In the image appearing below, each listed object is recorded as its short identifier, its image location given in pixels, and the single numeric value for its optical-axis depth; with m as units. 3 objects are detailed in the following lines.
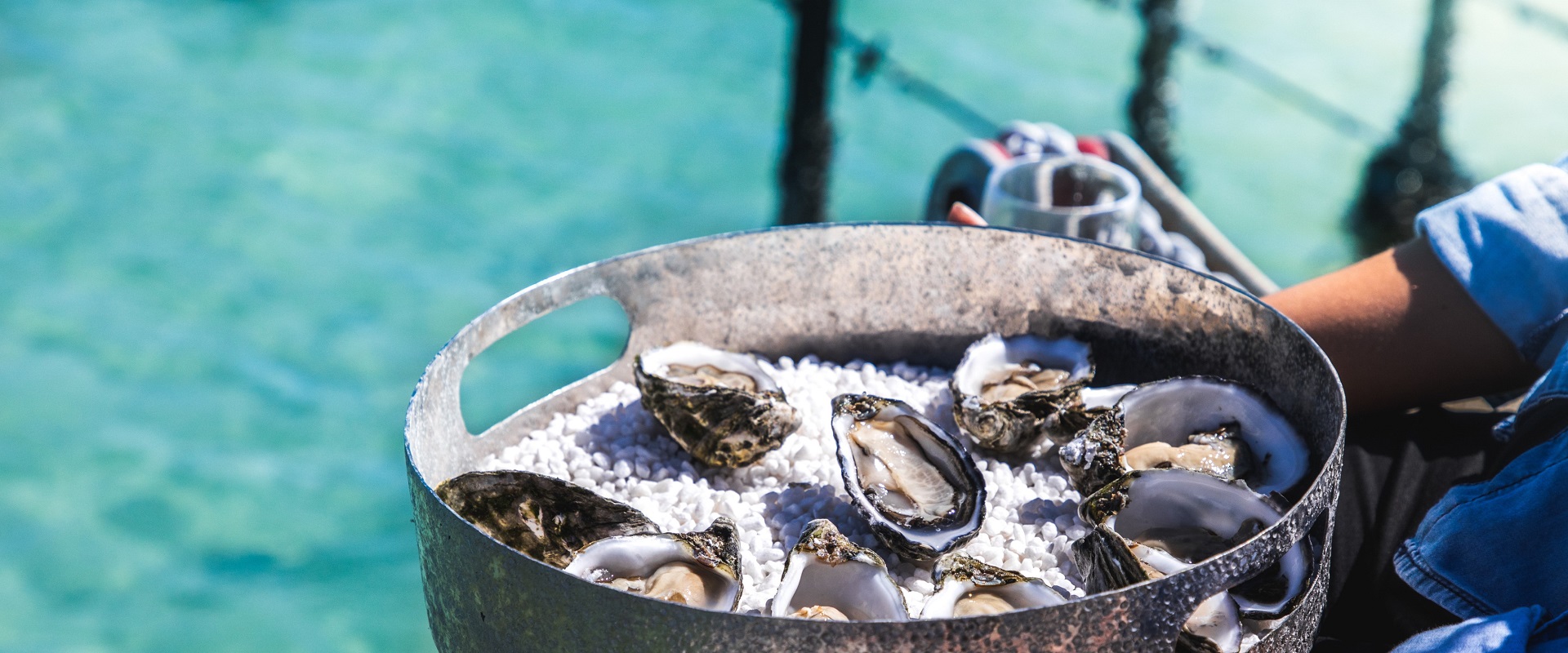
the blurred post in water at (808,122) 3.25
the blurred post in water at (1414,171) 3.96
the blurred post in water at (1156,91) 3.92
